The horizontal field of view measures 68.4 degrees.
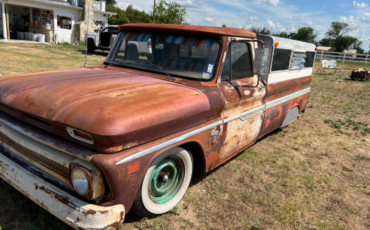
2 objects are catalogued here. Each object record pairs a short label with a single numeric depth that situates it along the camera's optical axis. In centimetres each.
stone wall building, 1963
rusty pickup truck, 193
